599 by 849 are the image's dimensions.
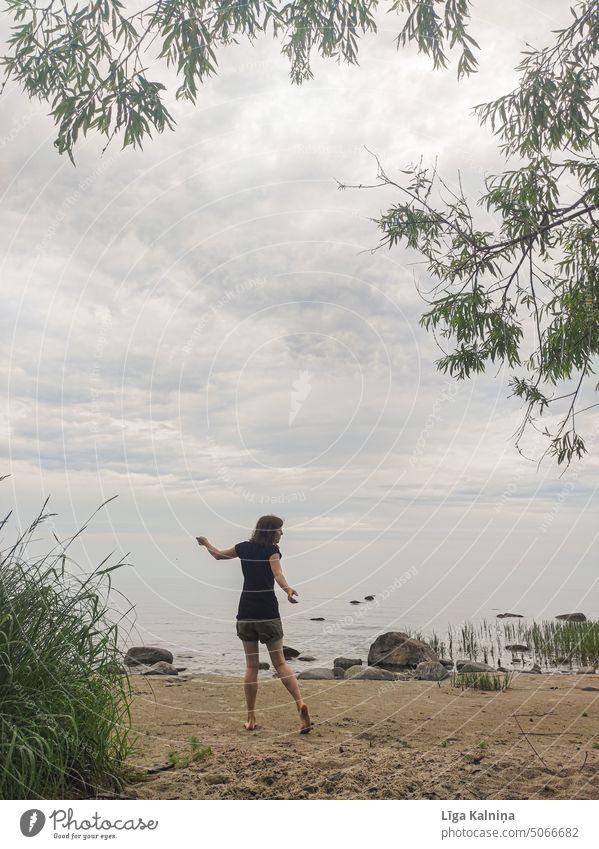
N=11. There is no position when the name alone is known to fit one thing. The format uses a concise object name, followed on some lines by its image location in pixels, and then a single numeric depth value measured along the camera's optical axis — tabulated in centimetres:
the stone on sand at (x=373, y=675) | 1058
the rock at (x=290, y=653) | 1336
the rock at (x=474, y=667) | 1146
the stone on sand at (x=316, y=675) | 1054
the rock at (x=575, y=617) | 1954
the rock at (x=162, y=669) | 1115
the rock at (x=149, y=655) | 1248
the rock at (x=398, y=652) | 1252
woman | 661
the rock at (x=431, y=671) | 1072
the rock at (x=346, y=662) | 1246
